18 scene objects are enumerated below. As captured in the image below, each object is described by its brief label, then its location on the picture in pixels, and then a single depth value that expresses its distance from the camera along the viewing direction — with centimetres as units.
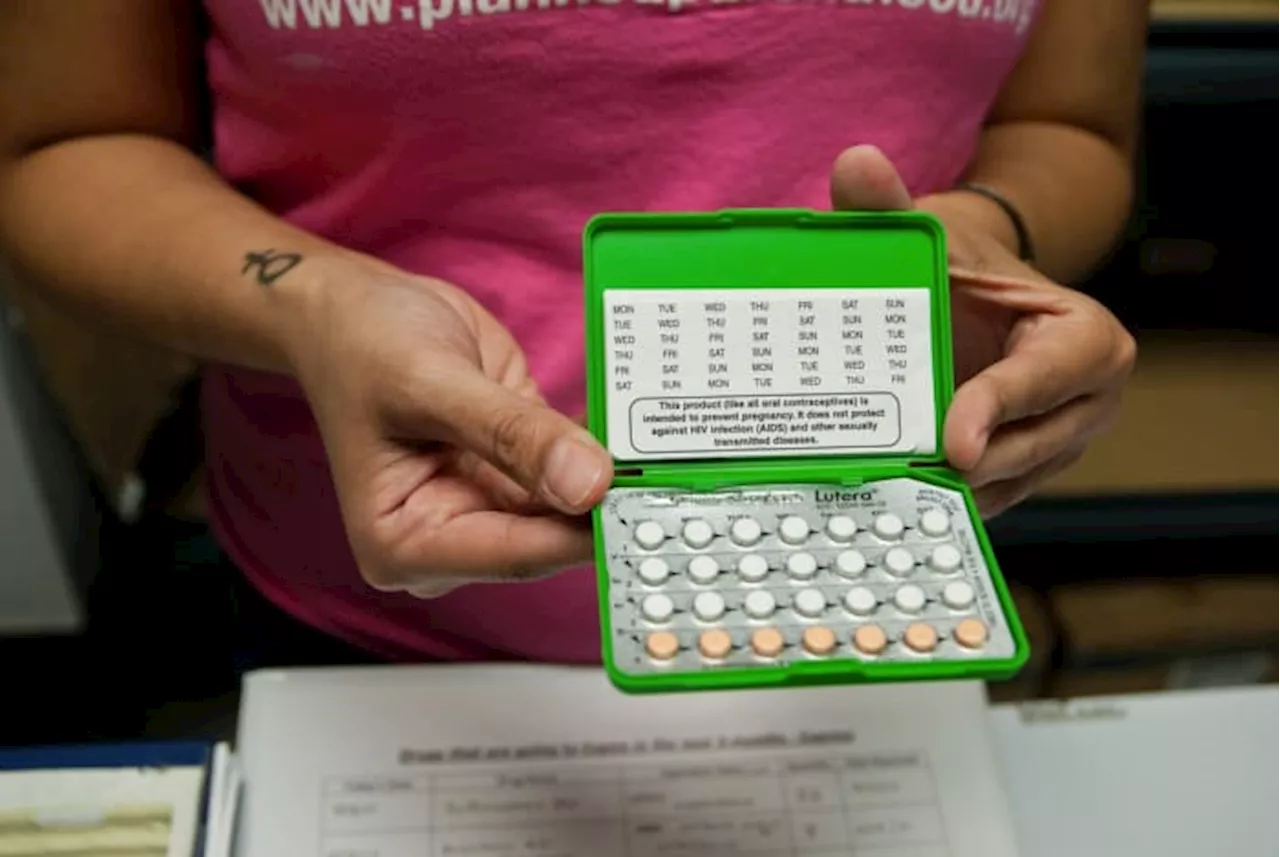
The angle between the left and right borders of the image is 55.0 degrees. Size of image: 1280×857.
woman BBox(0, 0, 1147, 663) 34
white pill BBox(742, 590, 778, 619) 31
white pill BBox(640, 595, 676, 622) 30
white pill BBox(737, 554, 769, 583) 31
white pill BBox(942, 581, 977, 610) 31
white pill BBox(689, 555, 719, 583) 31
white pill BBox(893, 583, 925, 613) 31
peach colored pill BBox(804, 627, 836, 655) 30
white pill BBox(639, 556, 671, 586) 31
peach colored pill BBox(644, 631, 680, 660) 29
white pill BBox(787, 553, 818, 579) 31
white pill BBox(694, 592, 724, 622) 30
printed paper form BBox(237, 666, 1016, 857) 39
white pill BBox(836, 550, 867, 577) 32
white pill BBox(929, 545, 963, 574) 32
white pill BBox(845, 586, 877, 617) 31
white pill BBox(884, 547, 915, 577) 32
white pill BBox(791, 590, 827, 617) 31
